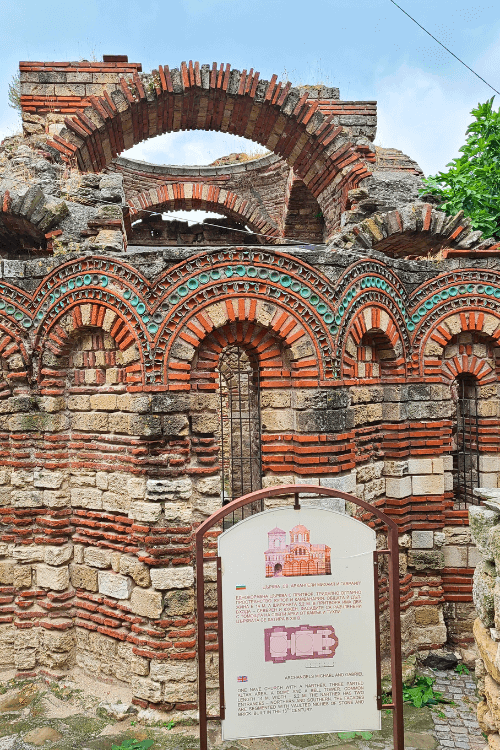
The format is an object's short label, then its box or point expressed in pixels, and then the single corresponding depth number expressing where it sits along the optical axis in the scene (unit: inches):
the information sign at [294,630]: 134.8
